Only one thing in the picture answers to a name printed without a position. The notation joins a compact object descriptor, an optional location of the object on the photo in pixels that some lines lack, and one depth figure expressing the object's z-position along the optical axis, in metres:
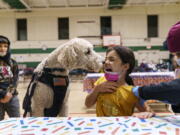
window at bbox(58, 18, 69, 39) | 10.05
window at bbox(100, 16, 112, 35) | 9.95
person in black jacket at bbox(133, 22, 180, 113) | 0.60
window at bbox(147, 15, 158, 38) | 10.03
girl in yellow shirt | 0.87
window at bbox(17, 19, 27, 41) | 10.15
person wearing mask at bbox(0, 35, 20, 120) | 1.58
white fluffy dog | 1.09
